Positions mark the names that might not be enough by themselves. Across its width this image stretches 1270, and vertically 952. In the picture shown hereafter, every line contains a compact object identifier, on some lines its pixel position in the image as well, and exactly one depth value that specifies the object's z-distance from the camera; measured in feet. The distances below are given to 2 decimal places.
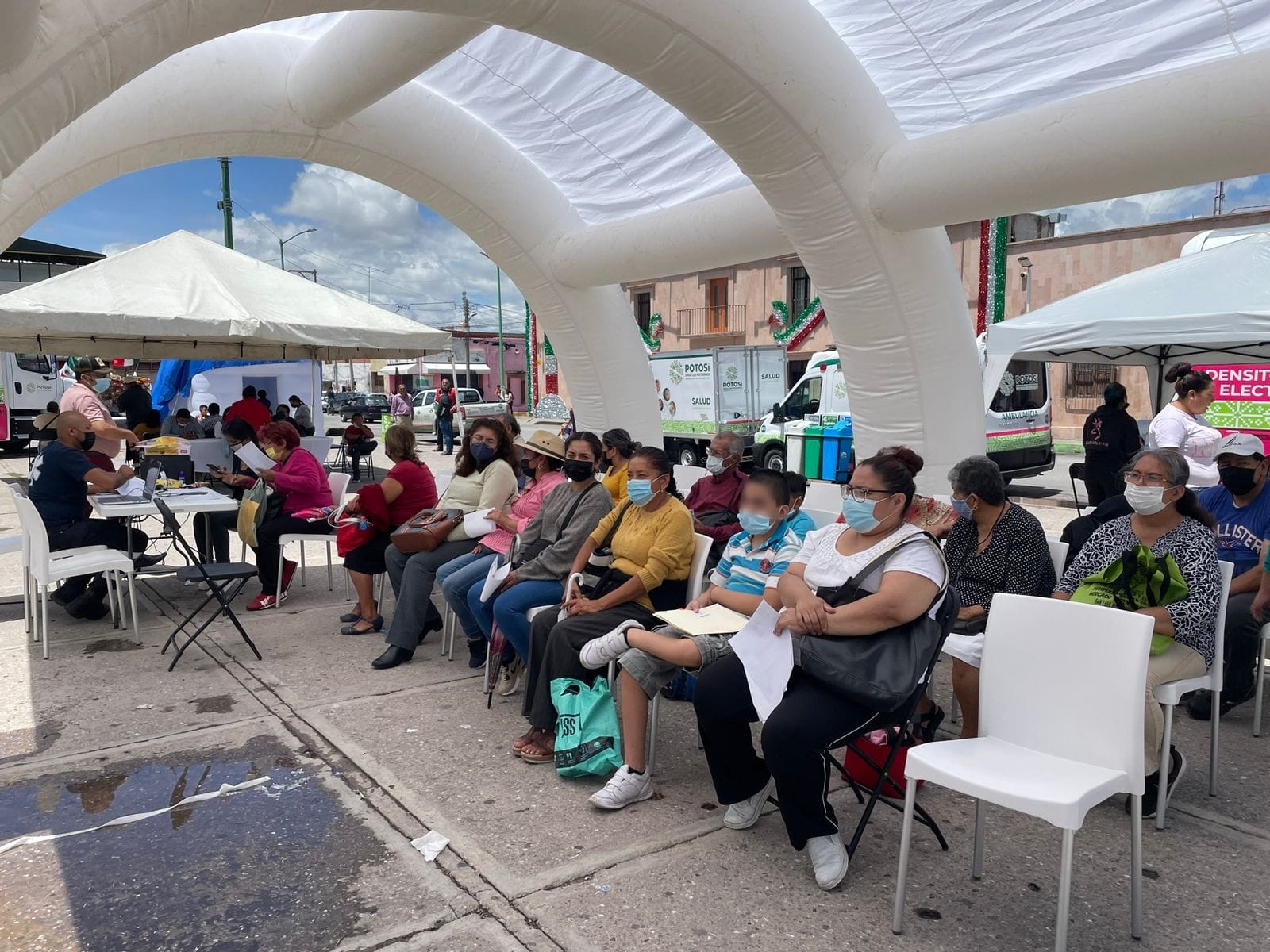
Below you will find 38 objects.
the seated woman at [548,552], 15.05
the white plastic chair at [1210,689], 10.82
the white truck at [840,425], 43.62
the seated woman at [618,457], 18.47
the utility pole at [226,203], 78.38
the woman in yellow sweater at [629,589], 13.05
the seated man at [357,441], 49.67
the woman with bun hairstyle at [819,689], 9.68
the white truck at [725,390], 58.13
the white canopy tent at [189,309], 26.63
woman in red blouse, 19.79
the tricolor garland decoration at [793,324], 92.58
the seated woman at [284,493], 21.97
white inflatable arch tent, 13.87
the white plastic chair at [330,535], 21.98
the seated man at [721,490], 19.84
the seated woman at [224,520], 24.11
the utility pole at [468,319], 208.91
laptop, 20.59
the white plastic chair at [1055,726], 8.34
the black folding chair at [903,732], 9.95
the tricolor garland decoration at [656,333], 112.27
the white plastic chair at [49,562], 17.75
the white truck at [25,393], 64.49
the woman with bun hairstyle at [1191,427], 22.16
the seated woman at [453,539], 17.57
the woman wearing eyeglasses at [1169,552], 11.10
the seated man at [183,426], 47.94
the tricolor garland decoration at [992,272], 74.64
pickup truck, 100.30
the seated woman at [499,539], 17.03
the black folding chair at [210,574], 17.39
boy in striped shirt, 11.63
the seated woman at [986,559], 12.98
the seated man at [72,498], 19.94
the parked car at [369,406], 122.21
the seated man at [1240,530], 13.79
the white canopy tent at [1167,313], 17.98
